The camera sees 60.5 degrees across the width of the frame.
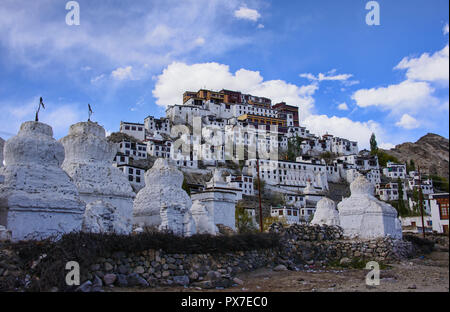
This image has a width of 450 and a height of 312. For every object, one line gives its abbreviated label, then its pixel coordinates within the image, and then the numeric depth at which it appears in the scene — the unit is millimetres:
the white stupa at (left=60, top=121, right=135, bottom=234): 16016
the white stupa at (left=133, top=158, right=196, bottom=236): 16456
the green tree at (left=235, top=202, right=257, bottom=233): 37856
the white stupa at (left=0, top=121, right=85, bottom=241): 11844
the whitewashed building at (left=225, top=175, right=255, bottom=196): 72750
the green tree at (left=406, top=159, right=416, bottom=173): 96600
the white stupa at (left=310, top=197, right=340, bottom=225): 22062
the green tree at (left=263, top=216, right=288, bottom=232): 49662
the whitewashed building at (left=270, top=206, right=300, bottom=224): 58750
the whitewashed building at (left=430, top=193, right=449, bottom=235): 35228
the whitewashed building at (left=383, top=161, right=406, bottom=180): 94875
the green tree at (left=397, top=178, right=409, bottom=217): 60938
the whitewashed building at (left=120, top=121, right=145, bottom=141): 91125
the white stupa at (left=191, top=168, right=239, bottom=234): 26562
